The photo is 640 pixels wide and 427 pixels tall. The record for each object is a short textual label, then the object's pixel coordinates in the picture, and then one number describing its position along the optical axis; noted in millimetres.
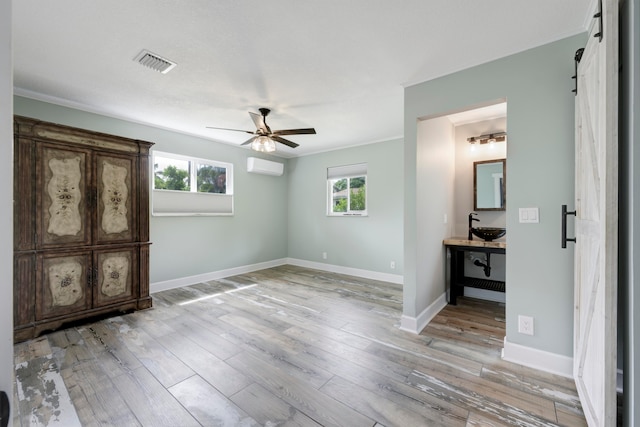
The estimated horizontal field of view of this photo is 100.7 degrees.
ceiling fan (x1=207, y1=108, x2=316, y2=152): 3166
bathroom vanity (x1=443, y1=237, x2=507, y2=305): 3084
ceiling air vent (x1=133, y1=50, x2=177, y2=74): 2283
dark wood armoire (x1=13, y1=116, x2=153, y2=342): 2580
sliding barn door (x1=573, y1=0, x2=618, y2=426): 1215
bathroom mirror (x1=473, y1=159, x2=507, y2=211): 3621
